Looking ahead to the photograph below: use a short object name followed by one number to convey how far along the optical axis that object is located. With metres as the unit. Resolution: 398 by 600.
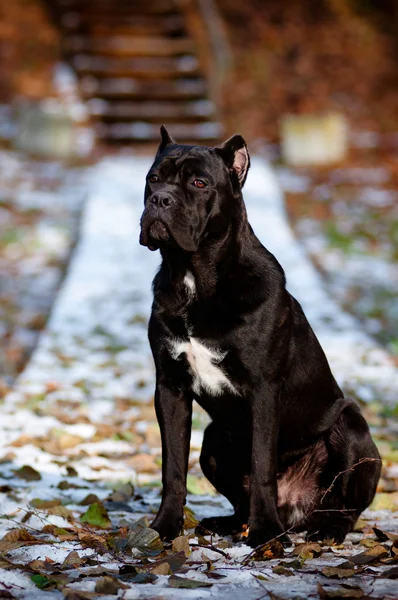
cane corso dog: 6.82
